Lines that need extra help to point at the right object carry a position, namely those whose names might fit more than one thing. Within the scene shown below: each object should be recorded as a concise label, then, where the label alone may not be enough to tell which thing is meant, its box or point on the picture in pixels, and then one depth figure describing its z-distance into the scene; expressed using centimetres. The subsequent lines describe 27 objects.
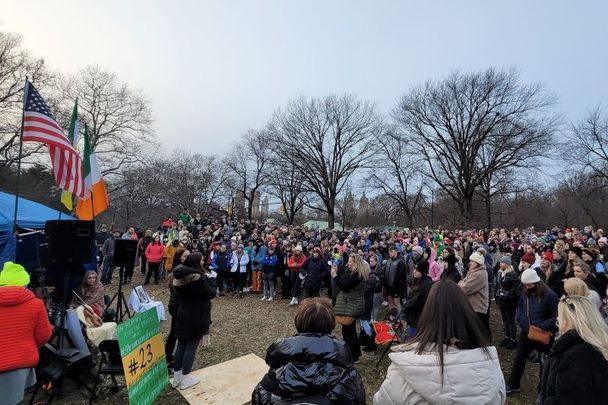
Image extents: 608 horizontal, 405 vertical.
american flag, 662
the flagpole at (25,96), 651
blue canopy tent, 823
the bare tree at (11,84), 2583
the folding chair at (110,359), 470
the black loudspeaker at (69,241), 520
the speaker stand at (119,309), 700
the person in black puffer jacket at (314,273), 1023
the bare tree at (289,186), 3955
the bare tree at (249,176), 4834
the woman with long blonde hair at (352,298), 596
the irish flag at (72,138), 792
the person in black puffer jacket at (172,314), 527
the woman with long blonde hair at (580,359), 232
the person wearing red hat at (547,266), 769
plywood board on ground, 486
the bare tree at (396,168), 3562
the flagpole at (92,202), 798
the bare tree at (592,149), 2933
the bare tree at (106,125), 3297
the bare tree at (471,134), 2862
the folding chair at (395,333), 640
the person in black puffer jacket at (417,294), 531
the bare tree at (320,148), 3691
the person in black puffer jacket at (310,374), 204
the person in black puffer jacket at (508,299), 691
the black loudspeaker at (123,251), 961
